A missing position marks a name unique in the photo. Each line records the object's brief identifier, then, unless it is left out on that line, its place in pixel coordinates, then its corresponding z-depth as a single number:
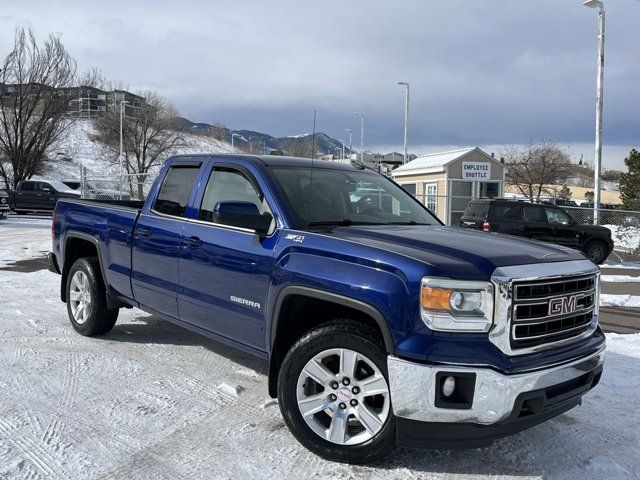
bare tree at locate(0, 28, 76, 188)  30.53
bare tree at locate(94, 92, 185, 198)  47.94
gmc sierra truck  2.87
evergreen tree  30.12
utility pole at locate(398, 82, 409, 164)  31.18
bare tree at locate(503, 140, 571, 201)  45.00
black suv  15.21
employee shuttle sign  25.83
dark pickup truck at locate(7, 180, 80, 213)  29.12
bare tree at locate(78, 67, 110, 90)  36.47
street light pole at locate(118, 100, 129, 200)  44.22
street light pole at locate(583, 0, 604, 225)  17.99
